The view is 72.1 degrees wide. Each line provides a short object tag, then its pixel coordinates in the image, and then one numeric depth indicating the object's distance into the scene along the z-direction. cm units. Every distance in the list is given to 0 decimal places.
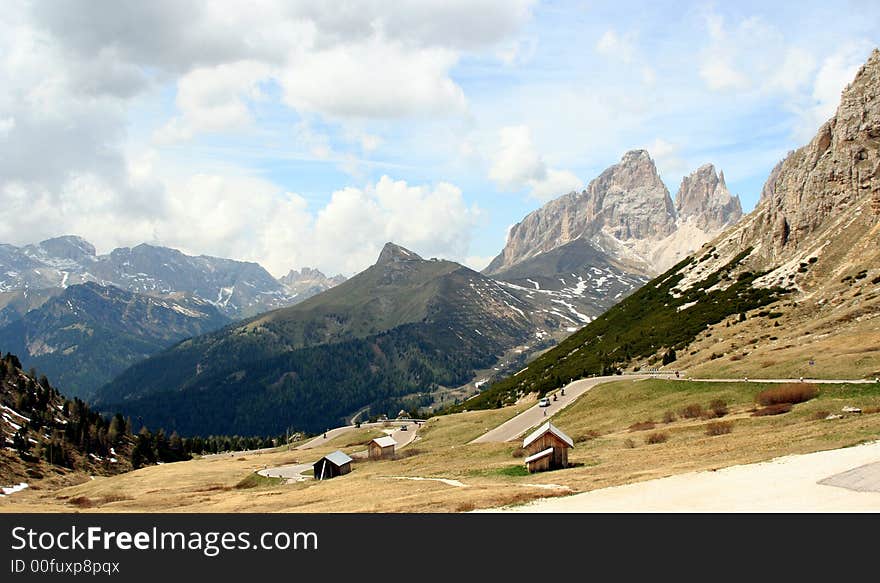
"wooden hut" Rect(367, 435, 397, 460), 8988
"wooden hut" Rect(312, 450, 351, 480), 8019
